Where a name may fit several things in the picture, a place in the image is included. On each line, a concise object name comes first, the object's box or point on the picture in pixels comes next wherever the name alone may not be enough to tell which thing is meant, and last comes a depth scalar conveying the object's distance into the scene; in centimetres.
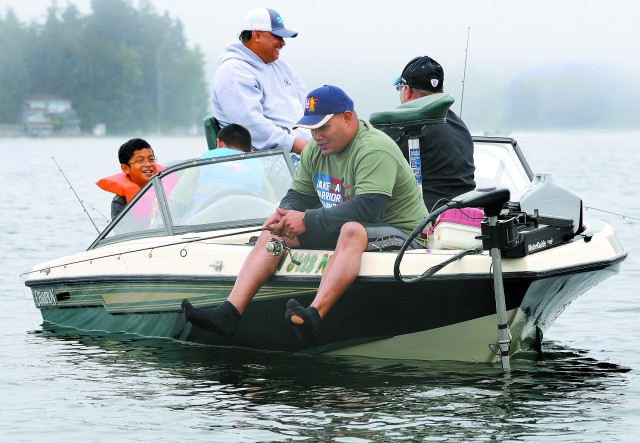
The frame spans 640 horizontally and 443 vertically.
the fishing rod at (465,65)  1733
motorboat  1358
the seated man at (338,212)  1378
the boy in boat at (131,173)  1848
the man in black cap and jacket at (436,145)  1511
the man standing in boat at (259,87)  1800
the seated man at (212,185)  1673
